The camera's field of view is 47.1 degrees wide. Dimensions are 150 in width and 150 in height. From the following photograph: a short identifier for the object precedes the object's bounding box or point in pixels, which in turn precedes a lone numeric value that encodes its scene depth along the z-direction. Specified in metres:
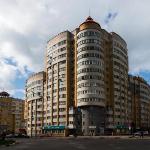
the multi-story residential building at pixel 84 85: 70.76
